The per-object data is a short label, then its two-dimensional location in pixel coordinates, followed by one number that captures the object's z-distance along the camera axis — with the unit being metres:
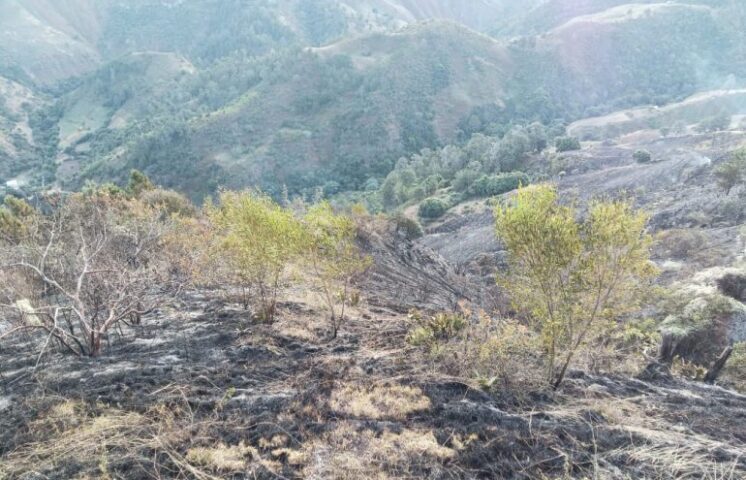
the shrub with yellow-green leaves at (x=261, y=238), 9.77
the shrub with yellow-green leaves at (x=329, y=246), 10.01
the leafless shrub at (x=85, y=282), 8.62
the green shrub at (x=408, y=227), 32.88
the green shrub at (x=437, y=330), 9.48
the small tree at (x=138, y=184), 28.24
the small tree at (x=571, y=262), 6.81
